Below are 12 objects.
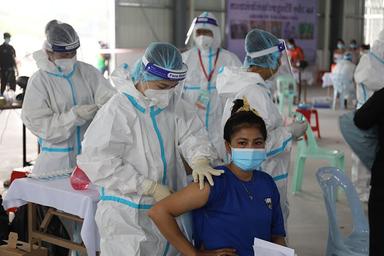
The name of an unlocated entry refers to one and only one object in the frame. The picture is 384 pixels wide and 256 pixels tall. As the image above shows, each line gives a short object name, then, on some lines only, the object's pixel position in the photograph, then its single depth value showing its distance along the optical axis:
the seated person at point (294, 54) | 10.84
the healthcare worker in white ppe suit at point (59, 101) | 2.83
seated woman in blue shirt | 1.79
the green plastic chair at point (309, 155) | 4.52
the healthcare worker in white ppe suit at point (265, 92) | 2.57
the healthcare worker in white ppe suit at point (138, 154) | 1.91
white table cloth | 2.29
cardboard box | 2.58
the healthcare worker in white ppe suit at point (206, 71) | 4.19
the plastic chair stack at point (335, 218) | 2.58
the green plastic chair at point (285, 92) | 8.38
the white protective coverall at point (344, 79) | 9.16
